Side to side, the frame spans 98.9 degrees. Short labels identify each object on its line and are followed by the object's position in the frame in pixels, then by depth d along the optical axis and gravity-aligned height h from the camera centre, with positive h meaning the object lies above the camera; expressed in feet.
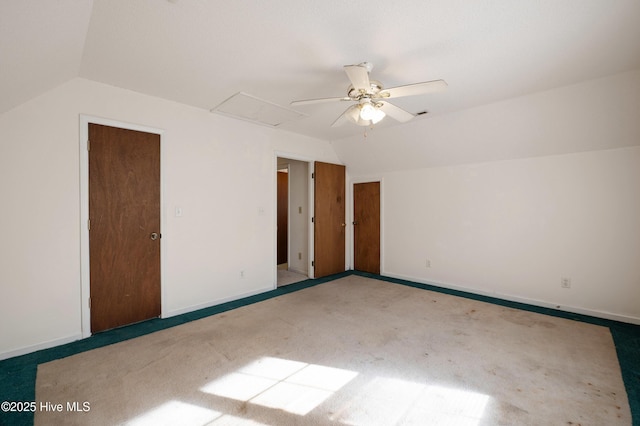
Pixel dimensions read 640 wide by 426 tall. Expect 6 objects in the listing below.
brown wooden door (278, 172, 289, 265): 19.86 -0.77
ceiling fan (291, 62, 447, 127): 6.61 +3.09
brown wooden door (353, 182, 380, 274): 17.33 -1.12
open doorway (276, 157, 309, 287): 16.96 -0.98
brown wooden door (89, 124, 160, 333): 9.00 -0.58
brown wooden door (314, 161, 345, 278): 16.15 -0.57
